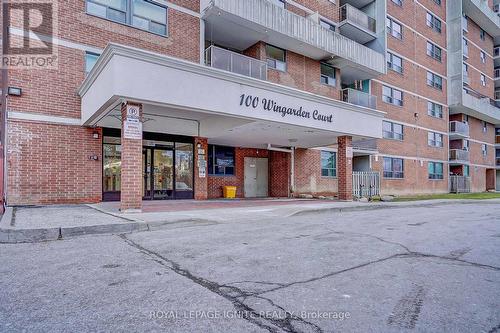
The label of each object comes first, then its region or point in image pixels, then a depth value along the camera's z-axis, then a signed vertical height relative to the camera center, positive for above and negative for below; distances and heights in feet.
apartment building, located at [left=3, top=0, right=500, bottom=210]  35.50 +8.97
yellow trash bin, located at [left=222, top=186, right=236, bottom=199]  61.67 -3.02
